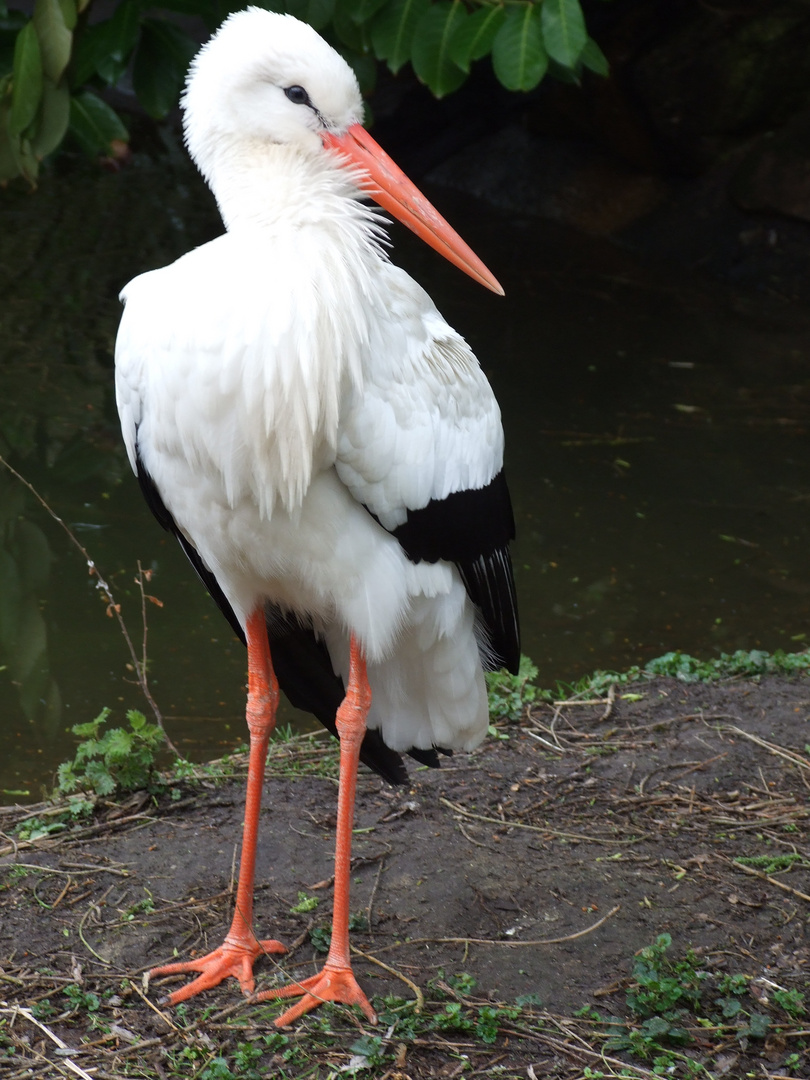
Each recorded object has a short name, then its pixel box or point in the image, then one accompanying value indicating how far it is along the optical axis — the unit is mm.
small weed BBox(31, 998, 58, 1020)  4965
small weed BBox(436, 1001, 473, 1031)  4879
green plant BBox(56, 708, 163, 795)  6500
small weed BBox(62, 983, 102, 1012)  5052
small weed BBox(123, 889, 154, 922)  5734
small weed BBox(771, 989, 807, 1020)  4922
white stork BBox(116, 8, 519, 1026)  4523
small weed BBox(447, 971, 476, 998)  5117
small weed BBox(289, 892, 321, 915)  5820
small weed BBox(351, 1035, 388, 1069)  4687
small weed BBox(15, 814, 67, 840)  6348
